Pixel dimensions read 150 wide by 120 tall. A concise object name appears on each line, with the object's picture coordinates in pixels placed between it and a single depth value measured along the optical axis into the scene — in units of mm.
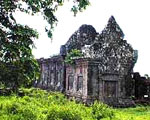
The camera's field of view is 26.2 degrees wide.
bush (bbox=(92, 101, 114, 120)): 15717
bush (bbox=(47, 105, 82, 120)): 13367
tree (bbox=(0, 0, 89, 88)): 8977
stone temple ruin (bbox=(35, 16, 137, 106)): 22922
